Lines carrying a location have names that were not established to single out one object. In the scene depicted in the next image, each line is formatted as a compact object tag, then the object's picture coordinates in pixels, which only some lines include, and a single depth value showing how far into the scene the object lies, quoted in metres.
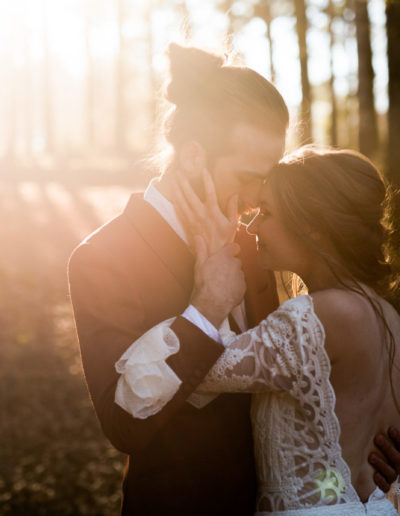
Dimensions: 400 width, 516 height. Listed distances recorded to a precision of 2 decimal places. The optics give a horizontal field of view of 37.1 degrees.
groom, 2.15
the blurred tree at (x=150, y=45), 25.41
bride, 2.17
